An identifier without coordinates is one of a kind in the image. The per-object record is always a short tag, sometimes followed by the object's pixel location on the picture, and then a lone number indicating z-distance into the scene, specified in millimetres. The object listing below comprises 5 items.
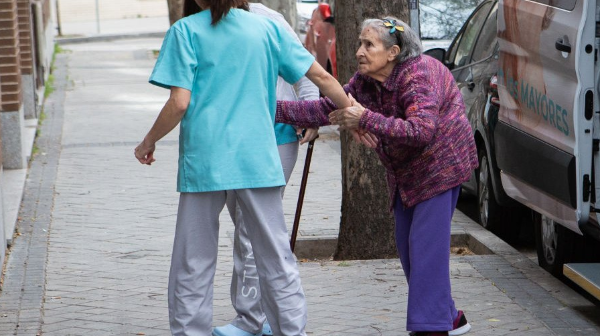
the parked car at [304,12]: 43853
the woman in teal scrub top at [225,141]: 8705
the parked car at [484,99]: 15115
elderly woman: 9283
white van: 10571
